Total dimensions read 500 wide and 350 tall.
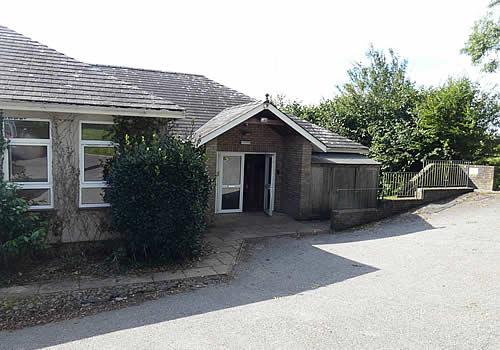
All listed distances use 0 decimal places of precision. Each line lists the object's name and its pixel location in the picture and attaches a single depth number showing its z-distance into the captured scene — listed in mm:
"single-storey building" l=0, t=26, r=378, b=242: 8297
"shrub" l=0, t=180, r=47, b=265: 7266
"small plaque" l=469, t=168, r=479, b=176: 15914
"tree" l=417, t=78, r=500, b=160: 18547
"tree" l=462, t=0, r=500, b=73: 20156
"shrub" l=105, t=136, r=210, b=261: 7770
